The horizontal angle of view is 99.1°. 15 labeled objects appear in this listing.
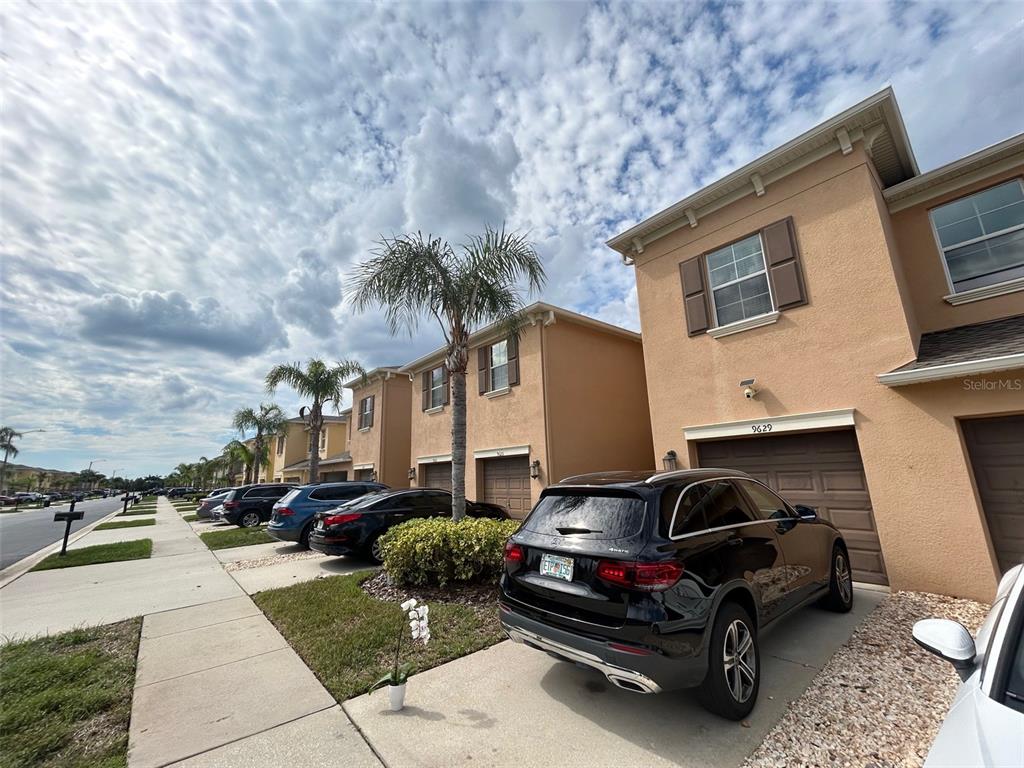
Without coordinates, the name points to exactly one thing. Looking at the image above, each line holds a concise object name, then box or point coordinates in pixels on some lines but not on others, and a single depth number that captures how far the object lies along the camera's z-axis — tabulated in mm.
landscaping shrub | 6344
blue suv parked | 10625
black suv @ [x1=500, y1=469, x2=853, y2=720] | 2979
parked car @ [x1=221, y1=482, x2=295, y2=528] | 16844
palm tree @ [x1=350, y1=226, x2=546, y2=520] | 7945
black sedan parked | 8516
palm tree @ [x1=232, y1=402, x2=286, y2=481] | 33619
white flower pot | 3379
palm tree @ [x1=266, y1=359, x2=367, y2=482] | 19750
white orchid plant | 3417
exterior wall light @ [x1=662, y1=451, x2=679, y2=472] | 8453
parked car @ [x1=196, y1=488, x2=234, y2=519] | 21452
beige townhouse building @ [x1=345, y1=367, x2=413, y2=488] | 19531
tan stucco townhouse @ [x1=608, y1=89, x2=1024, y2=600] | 5633
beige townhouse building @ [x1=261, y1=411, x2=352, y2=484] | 24781
